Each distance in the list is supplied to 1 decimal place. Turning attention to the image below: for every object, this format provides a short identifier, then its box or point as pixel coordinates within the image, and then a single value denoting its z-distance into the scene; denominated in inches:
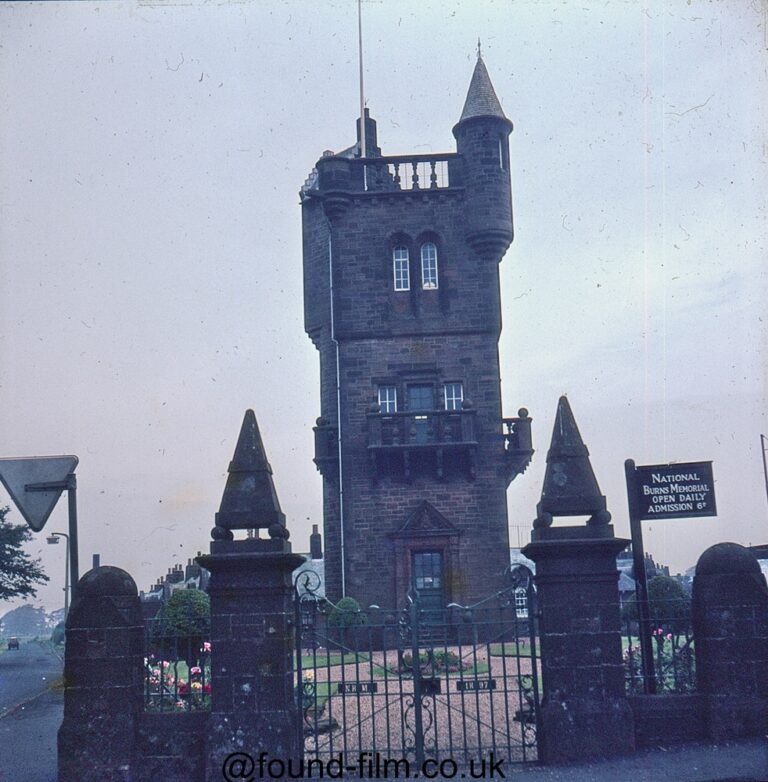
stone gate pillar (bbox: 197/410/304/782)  327.3
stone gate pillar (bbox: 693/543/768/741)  337.7
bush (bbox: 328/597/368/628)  816.3
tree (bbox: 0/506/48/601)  1573.6
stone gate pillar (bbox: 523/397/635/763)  334.3
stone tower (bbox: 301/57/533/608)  1068.5
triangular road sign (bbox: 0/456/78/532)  338.0
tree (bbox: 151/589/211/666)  601.8
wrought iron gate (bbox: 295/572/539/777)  333.4
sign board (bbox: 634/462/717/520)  377.4
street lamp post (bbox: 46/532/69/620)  1417.1
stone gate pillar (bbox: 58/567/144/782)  326.6
